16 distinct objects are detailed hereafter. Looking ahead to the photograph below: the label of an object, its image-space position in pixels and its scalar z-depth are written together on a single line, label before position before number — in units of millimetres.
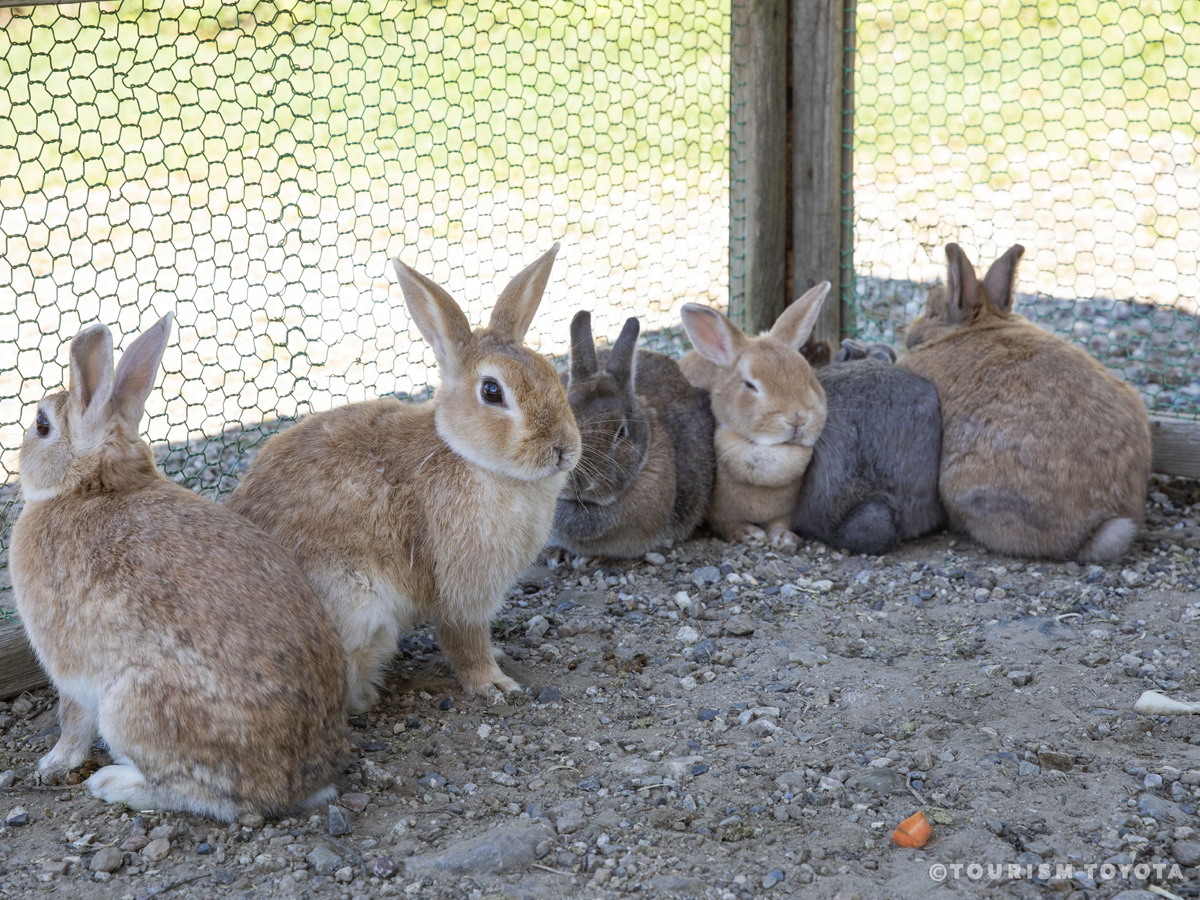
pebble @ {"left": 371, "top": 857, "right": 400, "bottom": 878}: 2879
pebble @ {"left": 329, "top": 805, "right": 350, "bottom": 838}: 3070
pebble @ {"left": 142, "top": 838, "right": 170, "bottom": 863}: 2971
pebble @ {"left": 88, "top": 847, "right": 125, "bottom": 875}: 2936
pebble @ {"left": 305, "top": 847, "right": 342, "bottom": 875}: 2916
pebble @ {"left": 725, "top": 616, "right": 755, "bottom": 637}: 4344
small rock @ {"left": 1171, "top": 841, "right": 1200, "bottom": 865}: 2831
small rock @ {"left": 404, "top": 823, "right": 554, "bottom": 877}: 2898
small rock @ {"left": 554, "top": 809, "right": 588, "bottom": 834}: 3082
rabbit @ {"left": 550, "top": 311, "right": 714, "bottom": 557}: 4785
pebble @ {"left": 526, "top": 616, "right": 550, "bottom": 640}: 4406
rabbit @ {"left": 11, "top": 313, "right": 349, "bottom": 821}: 3029
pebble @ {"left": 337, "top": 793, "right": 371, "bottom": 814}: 3199
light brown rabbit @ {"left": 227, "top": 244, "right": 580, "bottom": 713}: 3643
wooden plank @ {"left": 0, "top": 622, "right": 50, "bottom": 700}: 3918
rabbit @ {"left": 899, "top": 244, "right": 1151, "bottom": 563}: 4770
